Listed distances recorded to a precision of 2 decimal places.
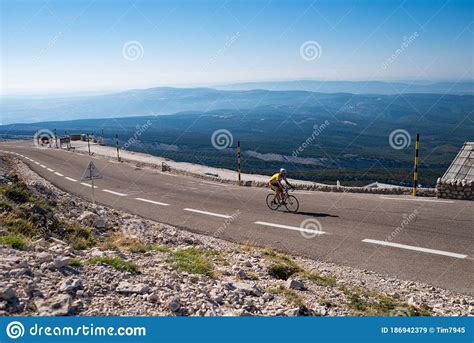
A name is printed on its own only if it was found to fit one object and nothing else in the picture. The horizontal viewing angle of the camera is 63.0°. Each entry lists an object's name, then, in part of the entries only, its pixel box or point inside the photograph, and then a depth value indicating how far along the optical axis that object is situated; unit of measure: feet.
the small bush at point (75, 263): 21.71
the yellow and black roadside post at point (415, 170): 48.37
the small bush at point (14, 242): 23.67
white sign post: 45.27
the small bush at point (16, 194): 36.32
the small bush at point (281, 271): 25.88
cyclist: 47.01
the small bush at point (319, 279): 24.34
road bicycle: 46.47
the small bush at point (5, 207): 31.77
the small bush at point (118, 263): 22.26
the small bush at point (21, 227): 27.98
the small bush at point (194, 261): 23.97
